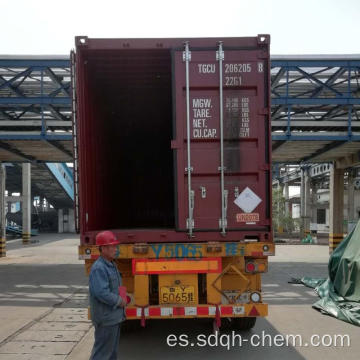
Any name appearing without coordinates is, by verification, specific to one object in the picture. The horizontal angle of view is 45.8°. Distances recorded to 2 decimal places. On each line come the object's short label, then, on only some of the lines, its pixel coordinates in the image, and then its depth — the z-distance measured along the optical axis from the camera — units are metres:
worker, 3.87
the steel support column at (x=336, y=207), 19.86
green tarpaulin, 7.42
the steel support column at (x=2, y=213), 19.62
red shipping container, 5.62
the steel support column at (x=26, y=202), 29.98
